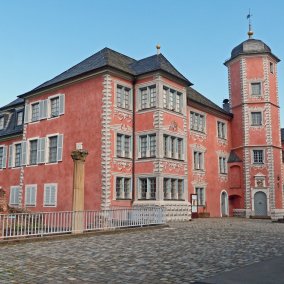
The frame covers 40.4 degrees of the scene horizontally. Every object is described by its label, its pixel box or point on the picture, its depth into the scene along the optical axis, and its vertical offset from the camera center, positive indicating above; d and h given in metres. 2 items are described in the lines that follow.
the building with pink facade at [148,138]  25.50 +4.79
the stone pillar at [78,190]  15.71 +0.47
